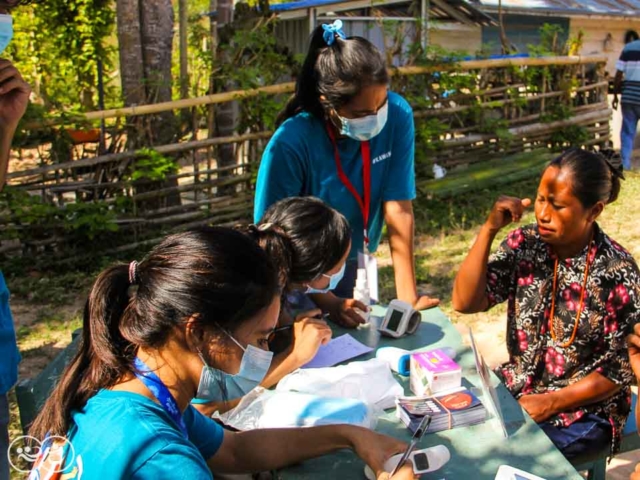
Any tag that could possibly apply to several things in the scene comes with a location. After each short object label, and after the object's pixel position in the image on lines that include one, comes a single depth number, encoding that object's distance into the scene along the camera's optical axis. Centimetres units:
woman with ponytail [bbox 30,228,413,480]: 140
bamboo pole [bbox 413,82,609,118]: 733
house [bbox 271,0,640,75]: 1135
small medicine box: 218
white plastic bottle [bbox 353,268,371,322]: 286
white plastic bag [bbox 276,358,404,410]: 217
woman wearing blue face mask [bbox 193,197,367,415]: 229
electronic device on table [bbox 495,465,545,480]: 169
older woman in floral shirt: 244
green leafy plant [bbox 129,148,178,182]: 571
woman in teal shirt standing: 267
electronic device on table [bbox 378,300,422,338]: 264
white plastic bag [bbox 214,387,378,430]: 203
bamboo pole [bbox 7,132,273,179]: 541
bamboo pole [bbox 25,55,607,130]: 537
